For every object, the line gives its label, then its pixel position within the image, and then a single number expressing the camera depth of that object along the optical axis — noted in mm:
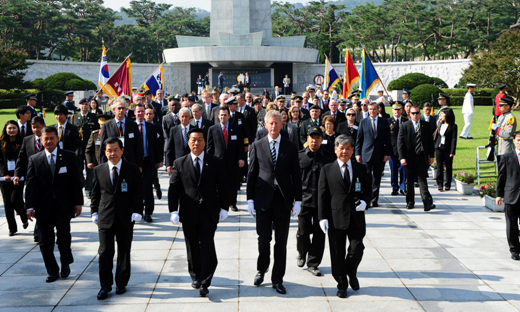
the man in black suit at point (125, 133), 8469
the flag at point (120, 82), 14166
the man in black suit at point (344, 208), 5621
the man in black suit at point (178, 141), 8992
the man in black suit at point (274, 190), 5773
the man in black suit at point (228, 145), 9516
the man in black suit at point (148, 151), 8930
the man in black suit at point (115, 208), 5609
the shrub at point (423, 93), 31631
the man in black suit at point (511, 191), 6871
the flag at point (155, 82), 17797
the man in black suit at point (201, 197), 5609
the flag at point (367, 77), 14266
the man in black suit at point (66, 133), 8734
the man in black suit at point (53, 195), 6230
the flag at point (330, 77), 19469
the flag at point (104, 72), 15576
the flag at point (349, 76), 15320
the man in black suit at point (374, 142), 10000
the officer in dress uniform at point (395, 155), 11375
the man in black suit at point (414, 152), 9875
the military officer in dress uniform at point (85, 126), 10539
